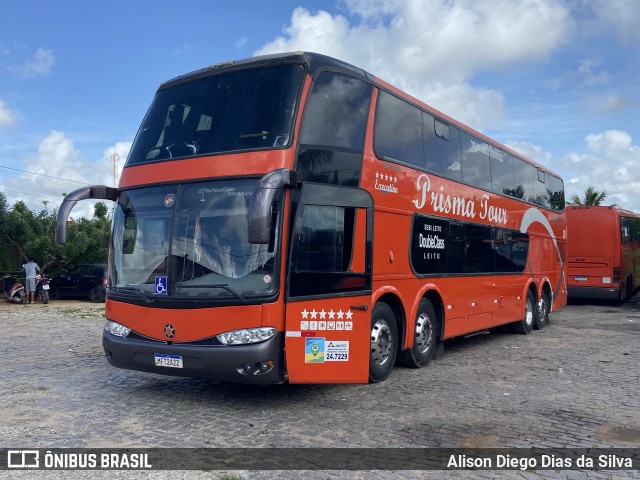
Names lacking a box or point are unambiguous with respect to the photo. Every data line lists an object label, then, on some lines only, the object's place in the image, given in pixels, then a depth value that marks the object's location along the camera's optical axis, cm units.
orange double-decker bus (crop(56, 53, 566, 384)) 671
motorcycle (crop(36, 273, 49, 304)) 2273
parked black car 2370
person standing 2210
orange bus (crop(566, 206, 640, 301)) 2136
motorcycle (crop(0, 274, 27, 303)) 2252
